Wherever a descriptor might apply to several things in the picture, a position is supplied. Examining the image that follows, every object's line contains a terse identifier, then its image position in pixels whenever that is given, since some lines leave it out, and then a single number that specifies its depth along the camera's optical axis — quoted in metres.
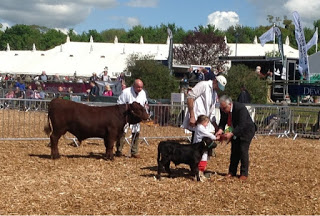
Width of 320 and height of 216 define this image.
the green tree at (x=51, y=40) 122.50
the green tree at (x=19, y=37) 129.80
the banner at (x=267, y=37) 35.75
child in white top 9.41
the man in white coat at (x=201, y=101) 9.89
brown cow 11.23
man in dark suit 9.41
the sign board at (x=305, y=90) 20.36
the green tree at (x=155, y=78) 25.50
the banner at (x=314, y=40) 30.98
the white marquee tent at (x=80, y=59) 54.48
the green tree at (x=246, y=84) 23.50
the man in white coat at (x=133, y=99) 11.95
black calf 9.15
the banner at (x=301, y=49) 24.21
